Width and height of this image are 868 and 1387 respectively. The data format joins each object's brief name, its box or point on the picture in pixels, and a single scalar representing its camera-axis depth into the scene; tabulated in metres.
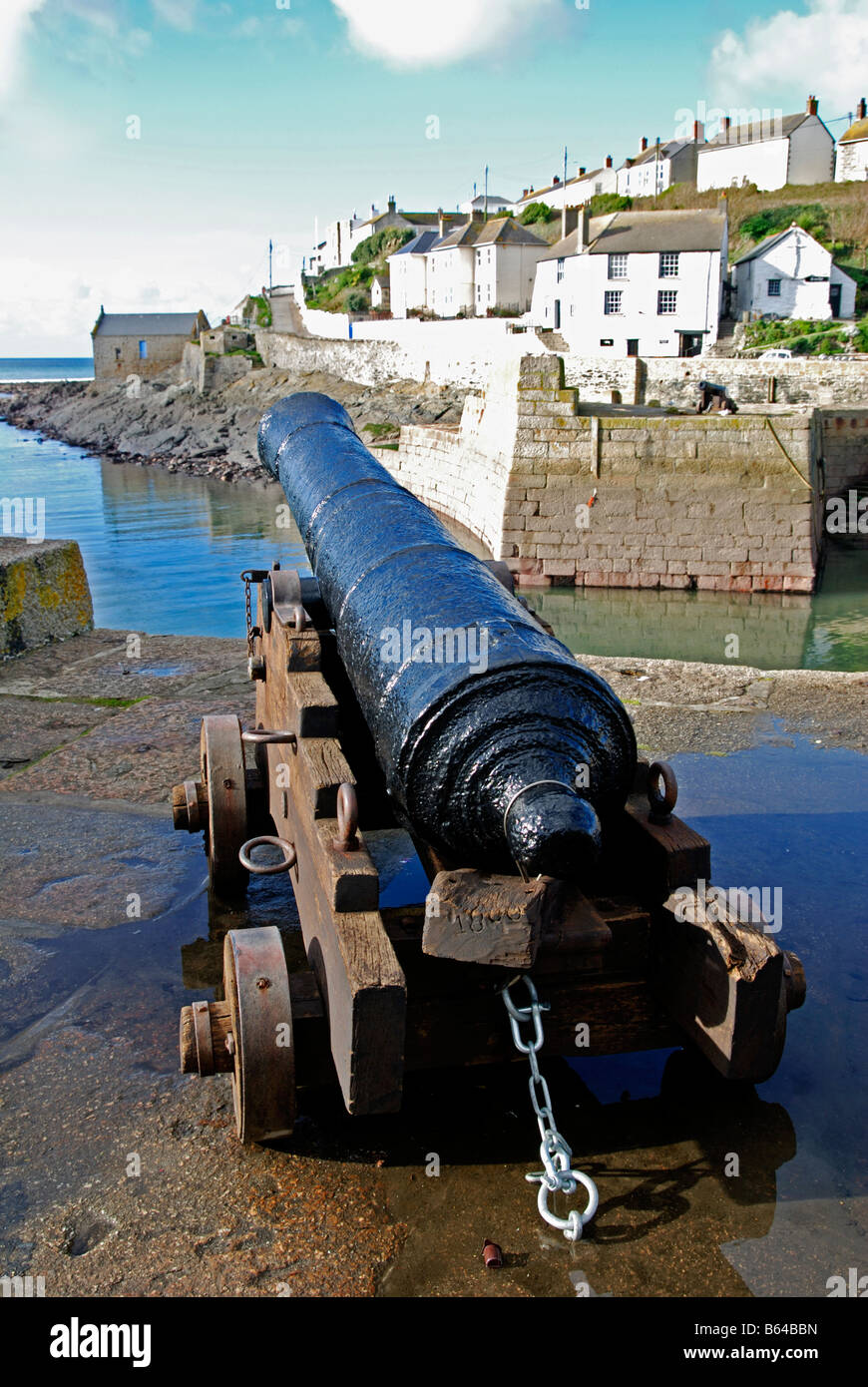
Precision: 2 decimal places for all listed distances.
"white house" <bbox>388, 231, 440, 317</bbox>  68.69
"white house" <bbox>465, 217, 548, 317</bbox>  58.69
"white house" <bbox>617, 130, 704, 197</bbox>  73.69
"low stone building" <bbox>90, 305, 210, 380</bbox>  80.25
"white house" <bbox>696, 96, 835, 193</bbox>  66.88
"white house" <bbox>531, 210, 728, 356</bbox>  44.91
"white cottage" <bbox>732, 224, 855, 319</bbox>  46.72
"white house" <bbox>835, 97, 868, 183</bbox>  64.81
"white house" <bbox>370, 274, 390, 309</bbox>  75.38
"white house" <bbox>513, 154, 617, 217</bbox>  79.69
